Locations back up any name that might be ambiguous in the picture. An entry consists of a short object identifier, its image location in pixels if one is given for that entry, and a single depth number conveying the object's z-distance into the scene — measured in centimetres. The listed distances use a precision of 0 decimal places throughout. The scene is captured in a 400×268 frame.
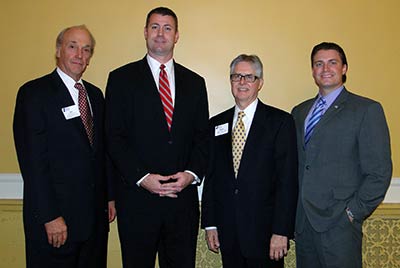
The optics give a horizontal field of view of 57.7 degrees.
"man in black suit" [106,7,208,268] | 215
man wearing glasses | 212
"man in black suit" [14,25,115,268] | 204
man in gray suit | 213
